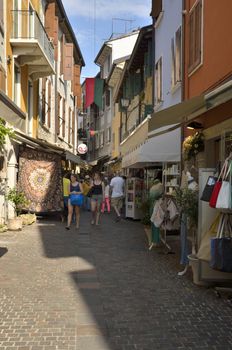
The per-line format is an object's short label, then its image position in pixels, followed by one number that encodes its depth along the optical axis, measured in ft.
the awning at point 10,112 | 22.88
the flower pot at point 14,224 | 43.62
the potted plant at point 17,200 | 47.23
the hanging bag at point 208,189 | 20.77
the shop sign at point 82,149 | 126.41
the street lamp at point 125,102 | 86.94
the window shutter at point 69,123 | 116.47
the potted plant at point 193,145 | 34.22
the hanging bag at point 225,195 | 19.34
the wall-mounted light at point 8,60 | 50.68
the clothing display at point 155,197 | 33.17
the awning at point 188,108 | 19.34
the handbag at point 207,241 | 21.36
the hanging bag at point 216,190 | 19.92
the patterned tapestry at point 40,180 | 54.39
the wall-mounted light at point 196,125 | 34.88
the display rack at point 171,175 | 44.48
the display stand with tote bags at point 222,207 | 19.45
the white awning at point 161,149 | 39.11
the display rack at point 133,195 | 56.08
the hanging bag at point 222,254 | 19.76
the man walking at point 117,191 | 60.29
